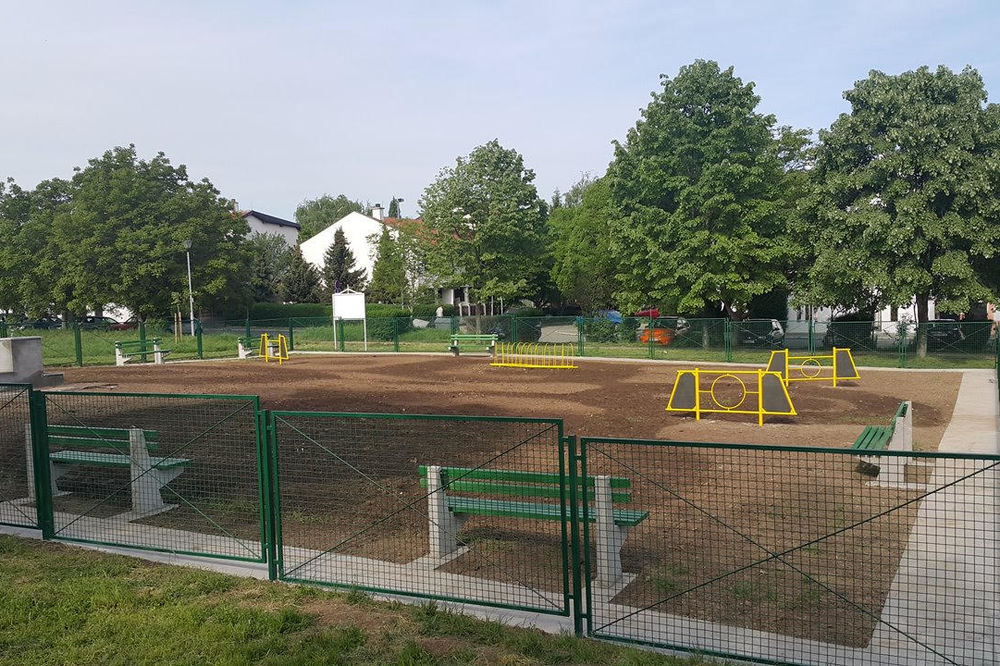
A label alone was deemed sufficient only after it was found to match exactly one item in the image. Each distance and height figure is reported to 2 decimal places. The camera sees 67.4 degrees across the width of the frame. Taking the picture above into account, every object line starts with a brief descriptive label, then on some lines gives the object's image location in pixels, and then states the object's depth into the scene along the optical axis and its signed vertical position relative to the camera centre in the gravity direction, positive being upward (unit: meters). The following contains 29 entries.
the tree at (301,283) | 64.50 +1.76
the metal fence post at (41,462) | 7.46 -1.49
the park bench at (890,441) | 9.20 -2.14
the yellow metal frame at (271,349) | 32.97 -2.06
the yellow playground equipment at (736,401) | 14.70 -2.29
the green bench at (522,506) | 5.93 -1.78
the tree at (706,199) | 34.09 +4.28
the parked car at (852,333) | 29.66 -1.96
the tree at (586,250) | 45.38 +2.77
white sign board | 38.47 -0.20
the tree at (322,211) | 105.44 +13.53
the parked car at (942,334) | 28.45 -1.98
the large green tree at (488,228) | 46.81 +4.38
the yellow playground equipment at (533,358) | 28.54 -2.59
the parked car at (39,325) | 40.43 -0.67
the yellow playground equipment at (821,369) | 21.31 -2.53
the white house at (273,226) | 79.72 +8.88
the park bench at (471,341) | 33.81 -2.14
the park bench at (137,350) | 31.14 -1.76
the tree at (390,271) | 56.56 +2.32
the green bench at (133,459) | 8.07 -1.64
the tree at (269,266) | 65.69 +3.60
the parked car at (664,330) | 35.12 -1.82
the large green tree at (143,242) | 45.34 +4.14
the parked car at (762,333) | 32.19 -1.93
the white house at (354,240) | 72.81 +6.25
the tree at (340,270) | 66.25 +2.86
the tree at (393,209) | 130.62 +15.99
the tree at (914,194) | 27.25 +3.36
